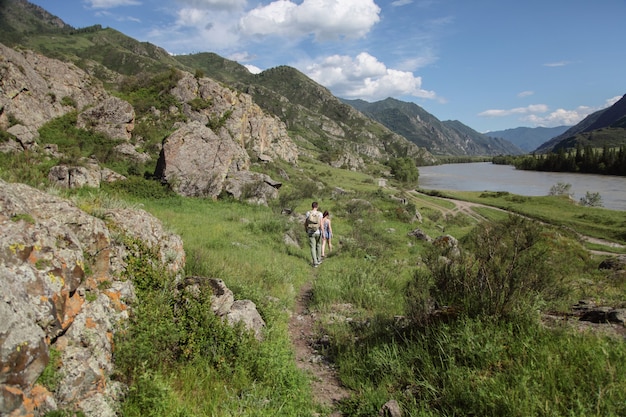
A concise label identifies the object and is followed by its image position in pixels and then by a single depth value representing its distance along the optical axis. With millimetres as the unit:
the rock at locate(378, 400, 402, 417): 4367
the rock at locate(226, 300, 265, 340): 6223
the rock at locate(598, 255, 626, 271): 21195
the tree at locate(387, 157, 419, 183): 136125
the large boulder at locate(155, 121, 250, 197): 22000
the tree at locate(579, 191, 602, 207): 79688
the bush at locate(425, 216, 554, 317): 5242
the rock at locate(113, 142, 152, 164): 24312
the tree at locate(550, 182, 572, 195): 96612
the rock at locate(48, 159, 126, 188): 16875
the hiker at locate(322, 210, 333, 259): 14497
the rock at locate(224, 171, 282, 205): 24859
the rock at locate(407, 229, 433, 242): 25995
